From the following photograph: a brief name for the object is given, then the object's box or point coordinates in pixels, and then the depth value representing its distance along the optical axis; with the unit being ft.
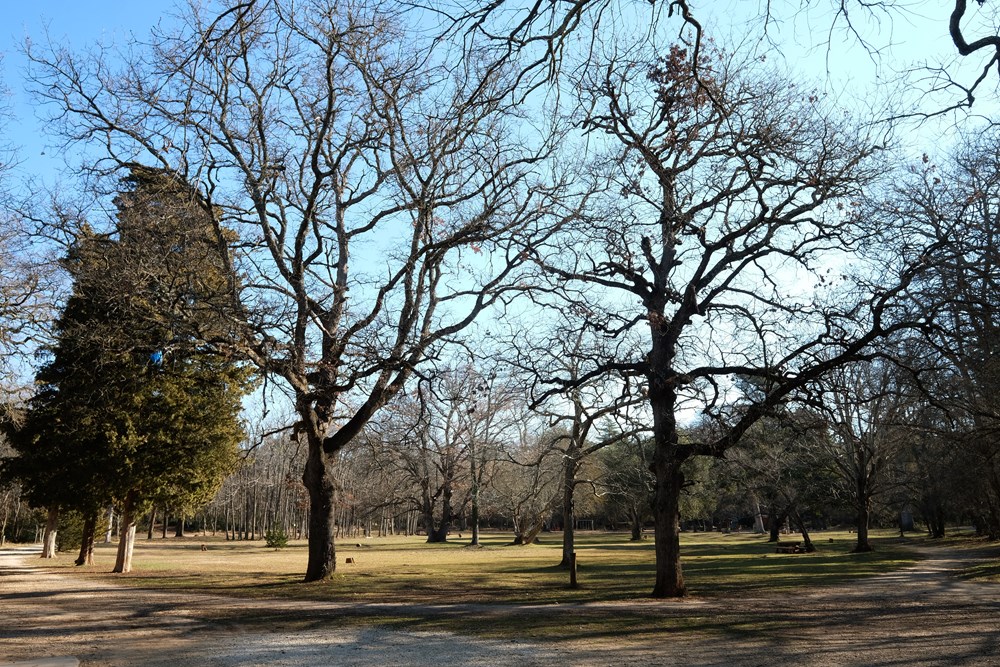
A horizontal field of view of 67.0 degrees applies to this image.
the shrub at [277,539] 154.61
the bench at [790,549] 119.85
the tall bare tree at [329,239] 51.21
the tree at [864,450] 100.66
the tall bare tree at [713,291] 43.60
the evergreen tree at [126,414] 55.98
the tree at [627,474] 84.16
